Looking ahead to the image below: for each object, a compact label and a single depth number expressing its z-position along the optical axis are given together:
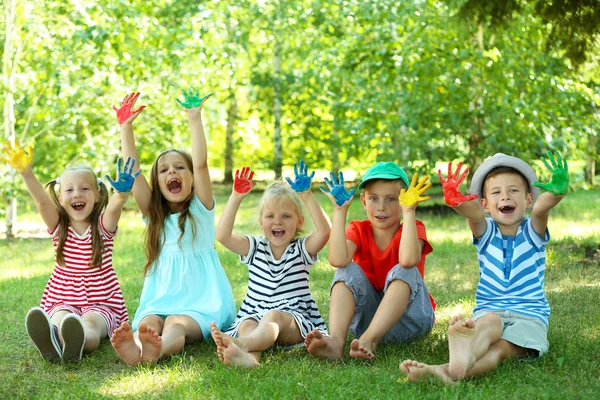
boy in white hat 3.15
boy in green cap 3.32
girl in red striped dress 3.80
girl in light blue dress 3.81
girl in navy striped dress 3.55
